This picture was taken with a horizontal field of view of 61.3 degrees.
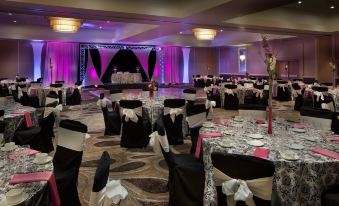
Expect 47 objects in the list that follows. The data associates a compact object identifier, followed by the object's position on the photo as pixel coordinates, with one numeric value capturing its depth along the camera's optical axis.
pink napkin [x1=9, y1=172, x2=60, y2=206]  1.94
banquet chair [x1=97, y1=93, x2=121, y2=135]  6.35
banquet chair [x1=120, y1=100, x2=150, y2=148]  5.18
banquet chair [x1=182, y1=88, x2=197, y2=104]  6.95
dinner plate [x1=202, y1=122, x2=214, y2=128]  3.58
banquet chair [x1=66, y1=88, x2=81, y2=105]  10.59
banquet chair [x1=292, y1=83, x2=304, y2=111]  9.45
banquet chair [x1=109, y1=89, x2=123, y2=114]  6.93
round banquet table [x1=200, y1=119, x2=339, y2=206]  2.27
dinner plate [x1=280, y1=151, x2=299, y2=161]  2.31
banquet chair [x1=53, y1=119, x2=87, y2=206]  2.68
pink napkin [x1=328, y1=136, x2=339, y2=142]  2.86
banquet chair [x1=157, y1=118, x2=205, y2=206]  2.82
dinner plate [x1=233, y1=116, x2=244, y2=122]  3.85
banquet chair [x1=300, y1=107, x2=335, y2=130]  3.59
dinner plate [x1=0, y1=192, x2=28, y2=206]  1.58
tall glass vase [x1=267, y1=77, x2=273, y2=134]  3.12
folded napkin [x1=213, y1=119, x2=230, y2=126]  3.70
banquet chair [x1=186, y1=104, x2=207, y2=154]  3.98
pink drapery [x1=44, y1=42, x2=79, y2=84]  16.44
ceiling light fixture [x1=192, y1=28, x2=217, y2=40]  11.98
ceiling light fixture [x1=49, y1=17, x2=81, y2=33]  9.36
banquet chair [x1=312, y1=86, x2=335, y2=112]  7.25
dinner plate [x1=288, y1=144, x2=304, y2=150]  2.58
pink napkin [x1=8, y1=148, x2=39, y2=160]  2.45
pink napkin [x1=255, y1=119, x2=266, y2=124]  3.74
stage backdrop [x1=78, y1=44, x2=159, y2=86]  17.98
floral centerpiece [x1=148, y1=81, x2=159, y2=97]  6.50
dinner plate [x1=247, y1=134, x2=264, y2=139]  2.99
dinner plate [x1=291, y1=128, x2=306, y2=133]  3.21
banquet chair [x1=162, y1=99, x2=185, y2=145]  5.27
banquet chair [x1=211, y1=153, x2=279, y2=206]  1.86
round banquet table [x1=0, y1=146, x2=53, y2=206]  1.77
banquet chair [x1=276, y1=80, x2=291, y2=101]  12.11
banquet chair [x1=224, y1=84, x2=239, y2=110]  9.67
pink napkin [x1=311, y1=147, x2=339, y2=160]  2.34
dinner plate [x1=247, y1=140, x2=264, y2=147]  2.73
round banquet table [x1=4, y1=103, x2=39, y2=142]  4.07
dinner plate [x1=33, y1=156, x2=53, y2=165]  2.27
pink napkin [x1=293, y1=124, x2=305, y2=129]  3.40
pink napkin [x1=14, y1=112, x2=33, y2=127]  4.40
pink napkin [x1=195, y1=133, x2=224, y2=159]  3.05
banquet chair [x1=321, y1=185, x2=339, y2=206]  2.15
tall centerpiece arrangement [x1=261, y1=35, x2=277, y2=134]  2.85
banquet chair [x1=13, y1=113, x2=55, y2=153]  4.41
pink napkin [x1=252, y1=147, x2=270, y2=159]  2.41
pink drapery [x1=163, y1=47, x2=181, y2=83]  20.23
